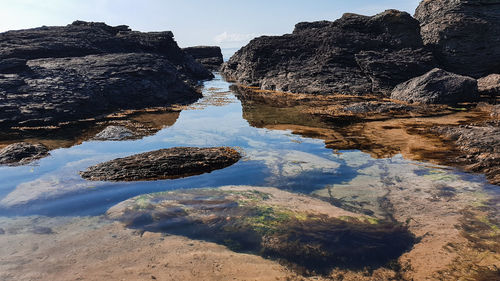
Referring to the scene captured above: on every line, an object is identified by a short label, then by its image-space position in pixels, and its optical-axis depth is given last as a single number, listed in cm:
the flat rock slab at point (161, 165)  628
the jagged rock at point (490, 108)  1198
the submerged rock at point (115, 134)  952
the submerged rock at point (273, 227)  374
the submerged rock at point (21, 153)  728
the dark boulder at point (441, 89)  1506
